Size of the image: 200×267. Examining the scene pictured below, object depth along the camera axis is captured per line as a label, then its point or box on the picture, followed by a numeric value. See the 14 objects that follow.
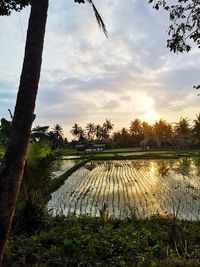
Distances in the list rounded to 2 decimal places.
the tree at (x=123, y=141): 44.91
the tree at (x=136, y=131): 46.23
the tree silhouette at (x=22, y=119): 1.86
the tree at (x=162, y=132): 42.12
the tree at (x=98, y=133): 54.89
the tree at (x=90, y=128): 54.68
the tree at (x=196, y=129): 34.22
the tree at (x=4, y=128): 5.25
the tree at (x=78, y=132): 51.21
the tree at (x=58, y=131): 46.73
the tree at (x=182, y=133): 37.63
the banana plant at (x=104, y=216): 4.68
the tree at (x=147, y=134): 41.56
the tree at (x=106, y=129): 54.98
